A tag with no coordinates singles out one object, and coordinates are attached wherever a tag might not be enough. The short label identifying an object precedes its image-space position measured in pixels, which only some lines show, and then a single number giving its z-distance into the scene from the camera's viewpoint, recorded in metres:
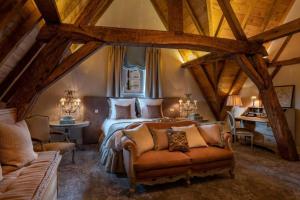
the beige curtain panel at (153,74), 5.70
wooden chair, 4.70
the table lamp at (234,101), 5.54
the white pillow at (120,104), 4.94
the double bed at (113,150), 3.17
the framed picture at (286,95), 4.91
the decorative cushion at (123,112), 4.80
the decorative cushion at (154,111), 5.15
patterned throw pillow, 2.98
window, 5.59
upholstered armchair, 3.17
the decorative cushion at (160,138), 3.02
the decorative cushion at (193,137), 3.16
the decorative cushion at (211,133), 3.26
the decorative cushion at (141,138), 2.79
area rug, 2.51
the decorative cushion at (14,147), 1.98
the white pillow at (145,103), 5.13
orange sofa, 2.59
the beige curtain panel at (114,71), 5.34
